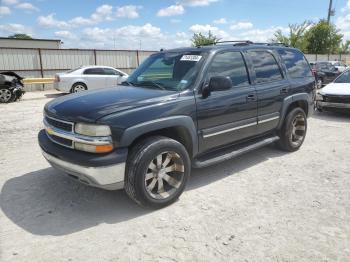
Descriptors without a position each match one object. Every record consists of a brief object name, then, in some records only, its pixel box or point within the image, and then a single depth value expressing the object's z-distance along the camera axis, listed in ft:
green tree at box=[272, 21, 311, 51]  152.25
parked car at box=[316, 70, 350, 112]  30.32
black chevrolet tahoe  11.51
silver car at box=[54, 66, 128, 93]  48.49
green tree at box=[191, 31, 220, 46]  133.05
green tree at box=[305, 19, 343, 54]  155.53
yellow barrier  55.57
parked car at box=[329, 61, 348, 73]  74.00
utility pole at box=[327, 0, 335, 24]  133.76
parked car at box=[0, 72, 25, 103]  41.96
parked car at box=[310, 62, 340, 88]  59.82
